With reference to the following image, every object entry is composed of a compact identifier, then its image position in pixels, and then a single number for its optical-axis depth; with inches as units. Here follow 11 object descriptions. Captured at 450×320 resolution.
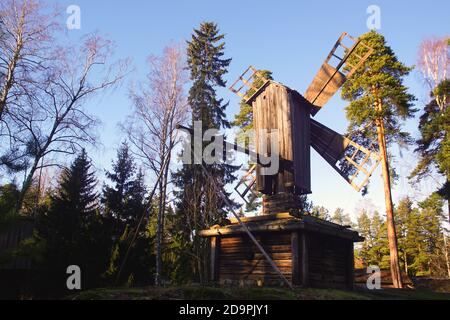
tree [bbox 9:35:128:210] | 569.6
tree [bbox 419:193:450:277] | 1627.7
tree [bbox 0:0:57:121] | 539.8
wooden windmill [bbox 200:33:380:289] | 413.9
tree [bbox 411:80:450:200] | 818.8
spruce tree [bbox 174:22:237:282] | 840.3
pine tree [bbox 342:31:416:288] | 876.0
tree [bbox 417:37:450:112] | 962.1
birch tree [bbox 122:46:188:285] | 718.5
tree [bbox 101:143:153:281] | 597.7
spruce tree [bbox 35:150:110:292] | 553.3
